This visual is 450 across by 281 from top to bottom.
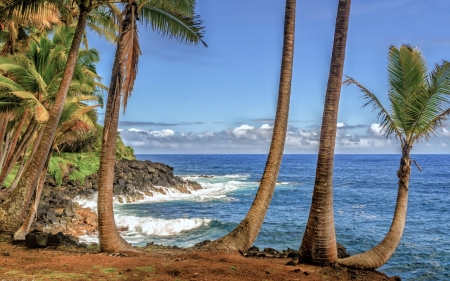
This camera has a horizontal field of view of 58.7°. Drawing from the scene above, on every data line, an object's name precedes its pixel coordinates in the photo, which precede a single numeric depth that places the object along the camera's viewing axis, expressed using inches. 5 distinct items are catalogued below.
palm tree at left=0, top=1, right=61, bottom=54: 509.4
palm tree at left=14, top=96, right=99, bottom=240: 477.3
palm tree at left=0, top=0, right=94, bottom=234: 415.8
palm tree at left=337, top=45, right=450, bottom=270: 361.8
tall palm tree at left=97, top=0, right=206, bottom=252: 348.5
